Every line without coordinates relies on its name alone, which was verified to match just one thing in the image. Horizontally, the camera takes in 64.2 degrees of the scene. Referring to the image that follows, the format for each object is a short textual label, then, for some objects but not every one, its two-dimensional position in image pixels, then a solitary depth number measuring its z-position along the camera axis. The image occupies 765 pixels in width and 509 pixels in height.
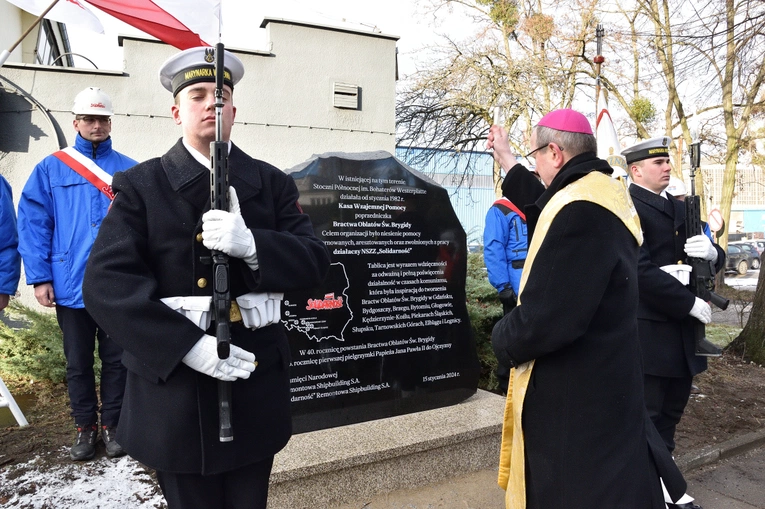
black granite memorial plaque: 3.79
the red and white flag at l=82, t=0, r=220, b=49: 3.24
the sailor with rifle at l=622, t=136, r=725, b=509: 3.61
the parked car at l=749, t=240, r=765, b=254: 32.72
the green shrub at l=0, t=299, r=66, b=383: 5.25
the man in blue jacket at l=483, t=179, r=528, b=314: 5.30
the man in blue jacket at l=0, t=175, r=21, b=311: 3.78
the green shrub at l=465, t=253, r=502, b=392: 5.56
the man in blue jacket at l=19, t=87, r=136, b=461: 3.68
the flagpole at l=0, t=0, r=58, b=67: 4.03
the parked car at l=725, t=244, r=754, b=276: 27.98
